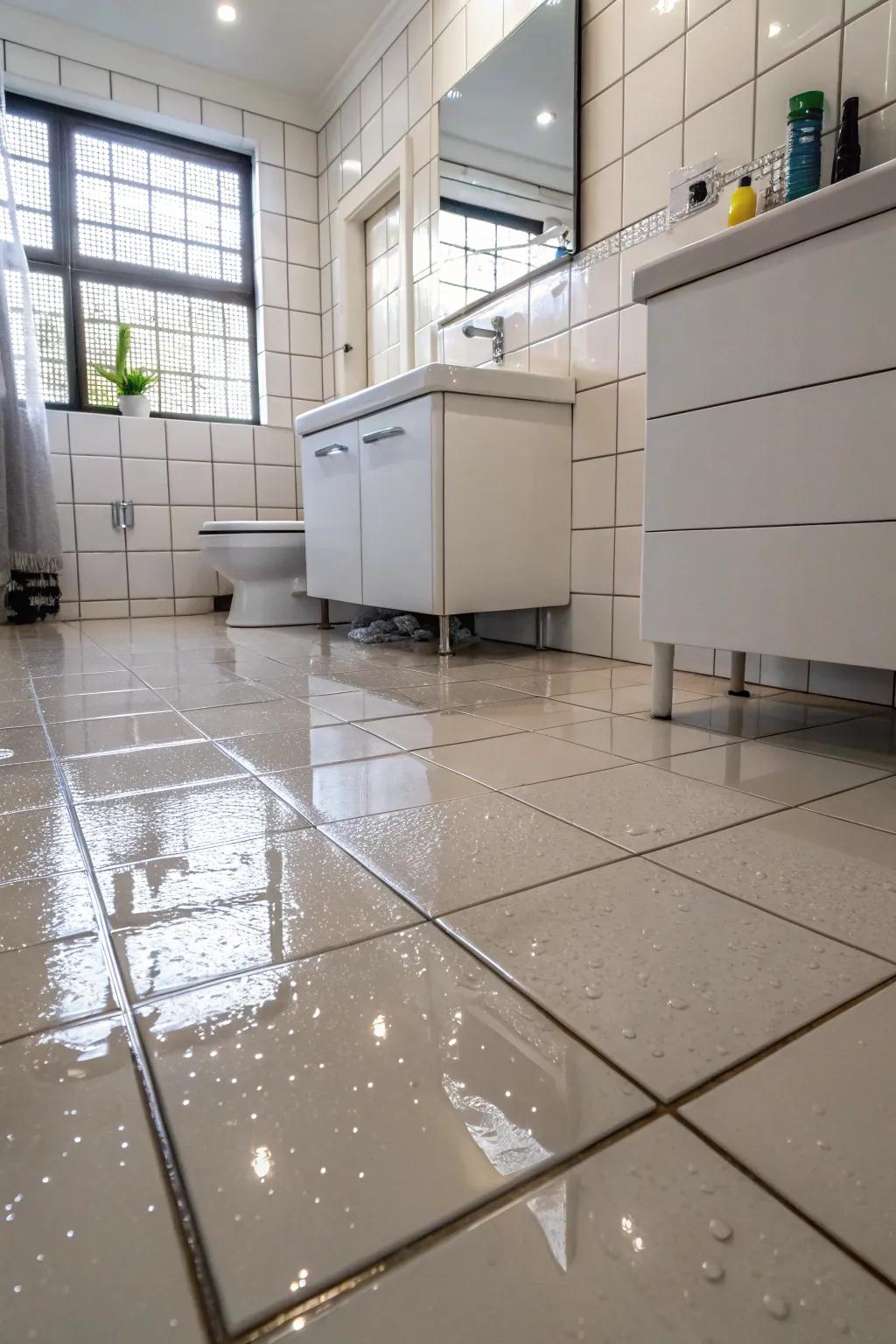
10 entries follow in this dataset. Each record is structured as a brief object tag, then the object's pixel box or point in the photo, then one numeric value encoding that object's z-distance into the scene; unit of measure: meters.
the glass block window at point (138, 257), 3.37
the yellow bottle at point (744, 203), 1.55
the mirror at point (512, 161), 2.12
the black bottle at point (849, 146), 1.37
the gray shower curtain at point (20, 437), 2.97
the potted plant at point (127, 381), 3.41
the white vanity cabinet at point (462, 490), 2.02
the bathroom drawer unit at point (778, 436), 1.03
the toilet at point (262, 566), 2.95
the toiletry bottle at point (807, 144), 1.44
